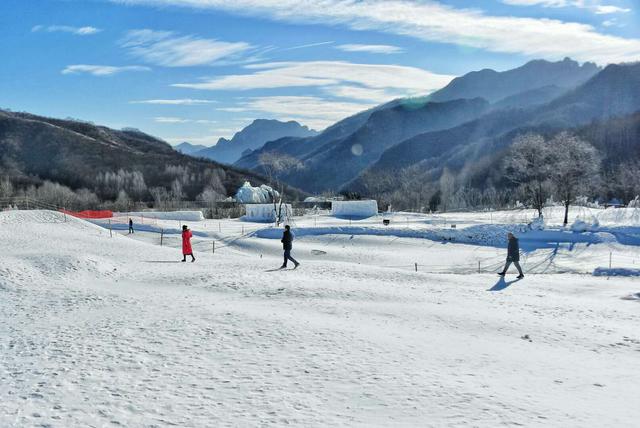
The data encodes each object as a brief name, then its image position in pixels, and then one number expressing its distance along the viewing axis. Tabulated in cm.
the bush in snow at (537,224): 4320
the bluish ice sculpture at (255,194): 11206
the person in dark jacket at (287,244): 2019
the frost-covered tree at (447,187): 13775
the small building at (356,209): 5950
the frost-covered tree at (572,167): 5003
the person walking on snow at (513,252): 2050
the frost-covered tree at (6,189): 10494
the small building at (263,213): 5924
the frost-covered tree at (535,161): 5315
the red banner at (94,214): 5075
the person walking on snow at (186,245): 2183
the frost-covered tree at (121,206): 7979
